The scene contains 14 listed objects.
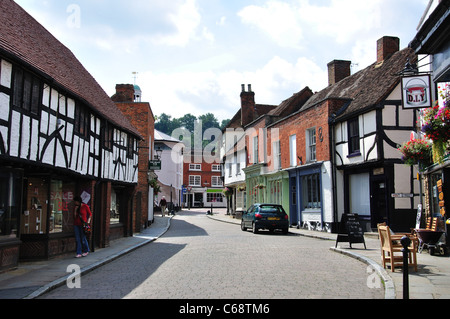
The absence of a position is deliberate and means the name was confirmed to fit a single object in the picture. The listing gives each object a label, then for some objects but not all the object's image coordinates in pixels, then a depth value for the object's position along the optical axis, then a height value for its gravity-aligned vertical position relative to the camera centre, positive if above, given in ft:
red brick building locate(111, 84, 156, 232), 80.43 +11.47
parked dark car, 67.71 -3.01
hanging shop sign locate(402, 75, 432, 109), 32.01 +8.59
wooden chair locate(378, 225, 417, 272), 29.45 -3.48
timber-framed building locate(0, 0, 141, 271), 30.42 +4.90
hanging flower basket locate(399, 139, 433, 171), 40.37 +4.70
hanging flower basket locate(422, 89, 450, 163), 27.53 +5.10
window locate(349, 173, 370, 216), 61.87 +0.94
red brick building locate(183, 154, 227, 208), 233.96 +10.23
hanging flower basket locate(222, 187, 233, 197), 141.28 +2.67
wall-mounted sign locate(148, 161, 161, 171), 78.18 +6.57
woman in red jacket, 39.42 -1.87
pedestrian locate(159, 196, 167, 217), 124.88 -1.34
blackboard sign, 44.60 -3.49
